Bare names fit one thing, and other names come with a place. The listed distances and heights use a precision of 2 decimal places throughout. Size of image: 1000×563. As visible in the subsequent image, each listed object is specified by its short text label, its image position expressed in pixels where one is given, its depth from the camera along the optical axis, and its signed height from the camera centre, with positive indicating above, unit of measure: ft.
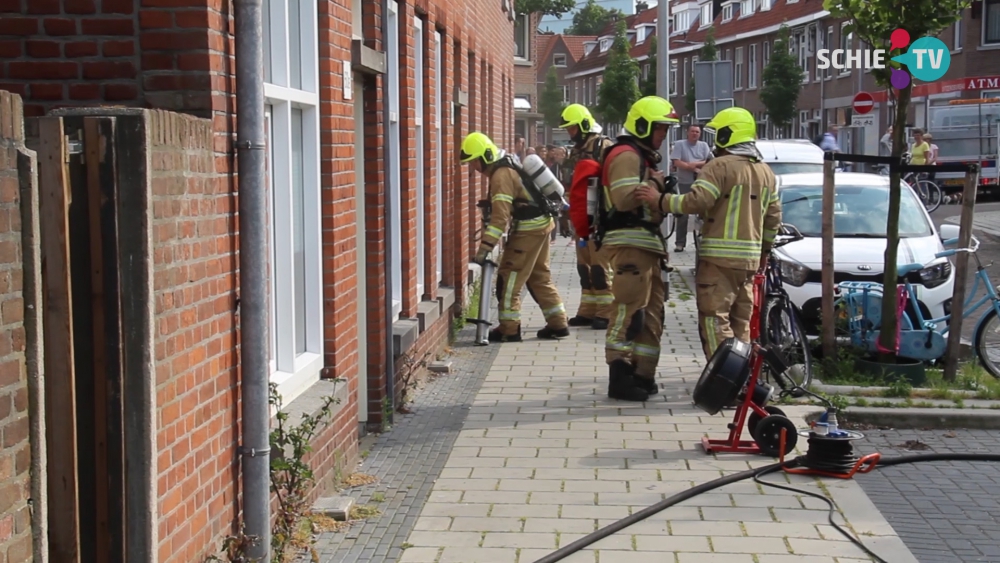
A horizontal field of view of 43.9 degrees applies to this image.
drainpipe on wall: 14.76 -1.21
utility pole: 48.91 +4.68
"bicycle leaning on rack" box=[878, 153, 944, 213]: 102.73 -1.99
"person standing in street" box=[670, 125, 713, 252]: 62.17 +0.85
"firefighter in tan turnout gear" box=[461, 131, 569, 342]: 36.06 -2.04
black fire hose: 17.22 -5.19
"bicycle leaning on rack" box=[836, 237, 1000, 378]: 30.40 -3.89
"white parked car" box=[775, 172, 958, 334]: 34.68 -2.17
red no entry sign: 98.61 +5.34
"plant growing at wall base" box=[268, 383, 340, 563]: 16.76 -4.07
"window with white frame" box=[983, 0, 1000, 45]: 142.72 +16.64
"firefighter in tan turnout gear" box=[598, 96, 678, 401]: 27.17 -1.54
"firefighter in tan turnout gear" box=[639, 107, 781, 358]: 26.35 -0.92
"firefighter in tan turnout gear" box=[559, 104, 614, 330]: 30.01 -1.06
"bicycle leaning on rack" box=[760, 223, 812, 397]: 28.71 -3.67
